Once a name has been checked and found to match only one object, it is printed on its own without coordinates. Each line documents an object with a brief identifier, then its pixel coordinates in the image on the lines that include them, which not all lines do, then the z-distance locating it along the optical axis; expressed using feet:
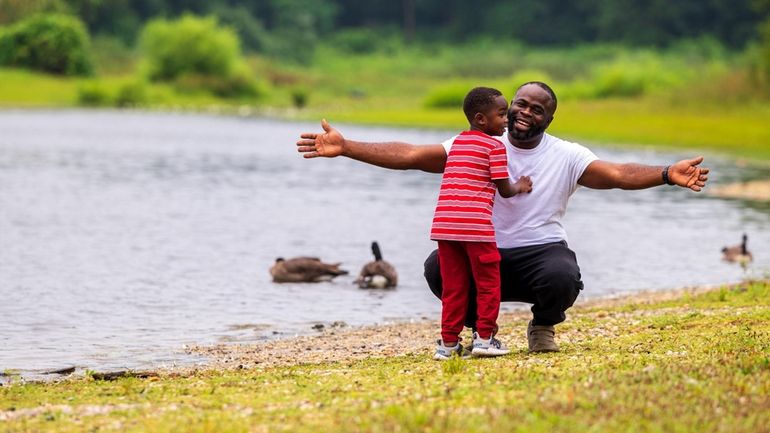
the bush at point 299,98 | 281.33
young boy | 30.53
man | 31.30
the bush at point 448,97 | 237.25
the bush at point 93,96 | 280.51
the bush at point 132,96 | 283.38
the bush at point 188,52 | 305.94
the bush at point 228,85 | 302.04
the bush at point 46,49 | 307.78
